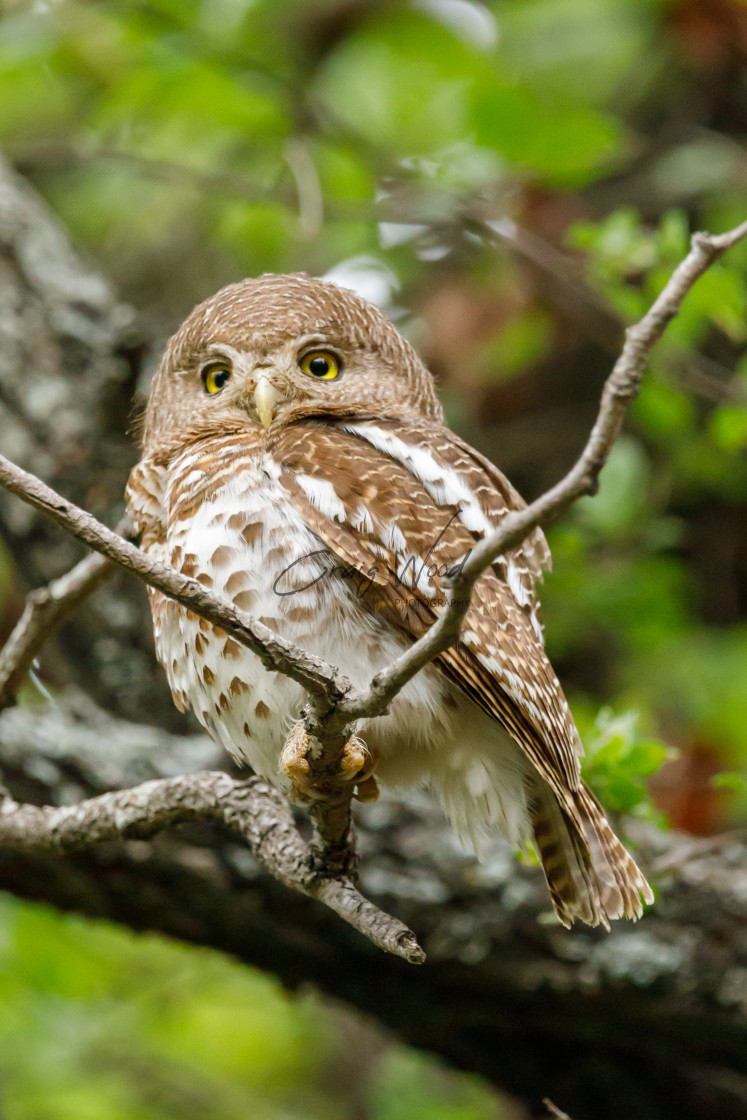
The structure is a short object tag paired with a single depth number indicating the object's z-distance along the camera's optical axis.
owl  5.27
